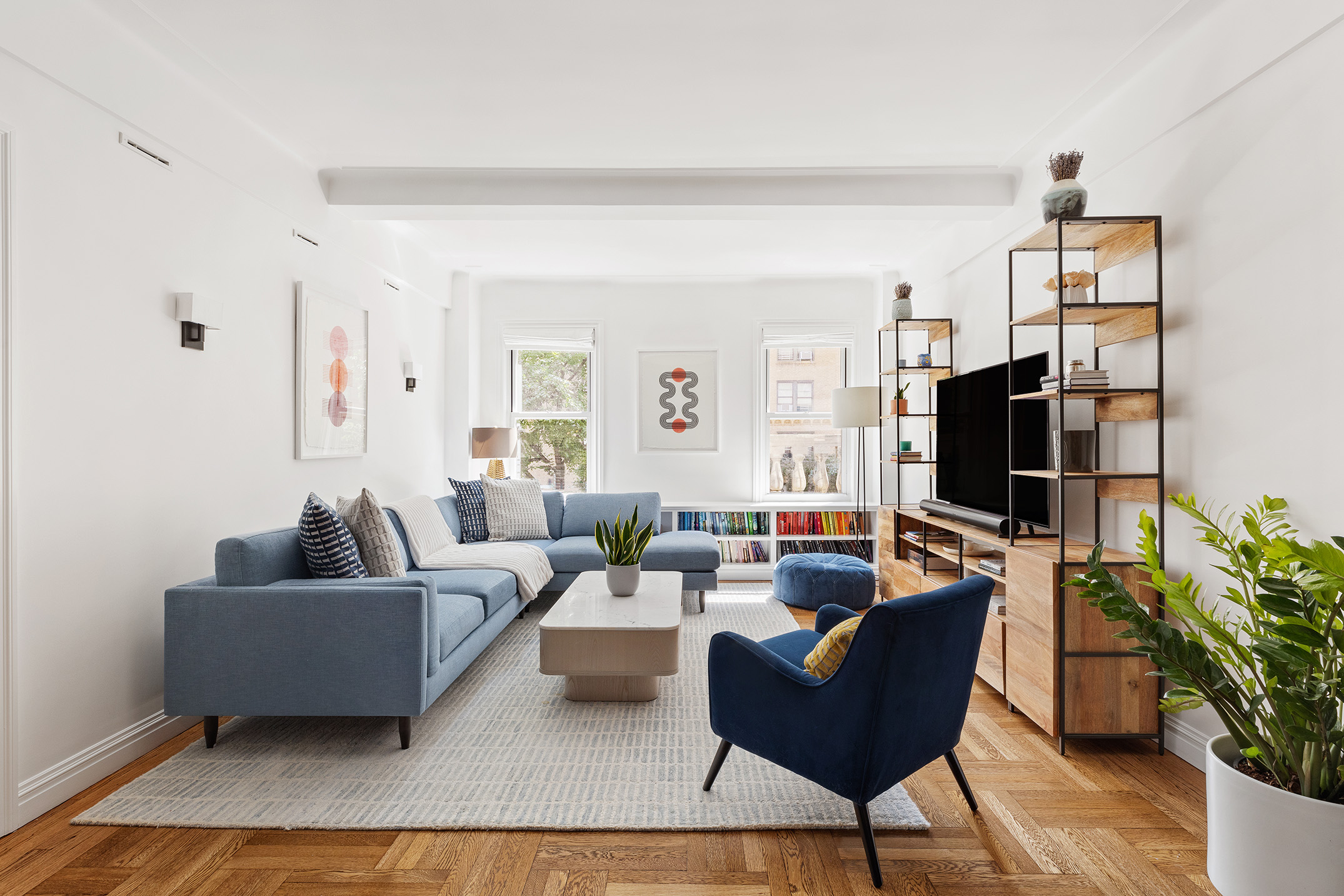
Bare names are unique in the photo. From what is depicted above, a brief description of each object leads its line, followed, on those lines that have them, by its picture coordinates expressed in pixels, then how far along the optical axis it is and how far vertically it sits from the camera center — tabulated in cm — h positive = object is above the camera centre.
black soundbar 326 -34
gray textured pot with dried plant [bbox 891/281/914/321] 487 +104
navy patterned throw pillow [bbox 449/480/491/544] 501 -47
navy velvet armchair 181 -70
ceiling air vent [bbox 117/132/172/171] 255 +112
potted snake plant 346 -56
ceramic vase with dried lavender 269 +101
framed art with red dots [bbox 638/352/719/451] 619 +43
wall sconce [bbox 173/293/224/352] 281 +54
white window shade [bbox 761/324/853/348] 617 +103
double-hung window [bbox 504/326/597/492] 623 +35
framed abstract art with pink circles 368 +41
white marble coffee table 292 -86
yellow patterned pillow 199 -59
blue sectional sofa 251 -75
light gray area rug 217 -116
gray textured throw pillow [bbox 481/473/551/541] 510 -48
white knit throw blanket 397 -65
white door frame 210 -12
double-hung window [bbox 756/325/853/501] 619 +27
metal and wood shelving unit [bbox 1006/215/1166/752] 261 -62
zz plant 138 -43
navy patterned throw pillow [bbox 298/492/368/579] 300 -43
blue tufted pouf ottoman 477 -93
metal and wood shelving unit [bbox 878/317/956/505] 477 +57
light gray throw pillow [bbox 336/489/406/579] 326 -43
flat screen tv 322 +6
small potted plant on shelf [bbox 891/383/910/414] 483 +34
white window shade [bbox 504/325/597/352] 619 +98
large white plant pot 138 -81
